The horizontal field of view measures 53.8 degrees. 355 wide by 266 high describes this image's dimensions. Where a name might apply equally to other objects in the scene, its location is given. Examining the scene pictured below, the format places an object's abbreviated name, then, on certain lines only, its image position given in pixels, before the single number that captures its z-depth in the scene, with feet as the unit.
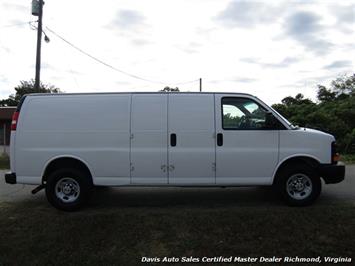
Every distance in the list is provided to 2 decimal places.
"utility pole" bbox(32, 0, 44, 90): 50.55
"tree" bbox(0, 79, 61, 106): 160.12
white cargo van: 20.52
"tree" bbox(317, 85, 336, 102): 112.64
